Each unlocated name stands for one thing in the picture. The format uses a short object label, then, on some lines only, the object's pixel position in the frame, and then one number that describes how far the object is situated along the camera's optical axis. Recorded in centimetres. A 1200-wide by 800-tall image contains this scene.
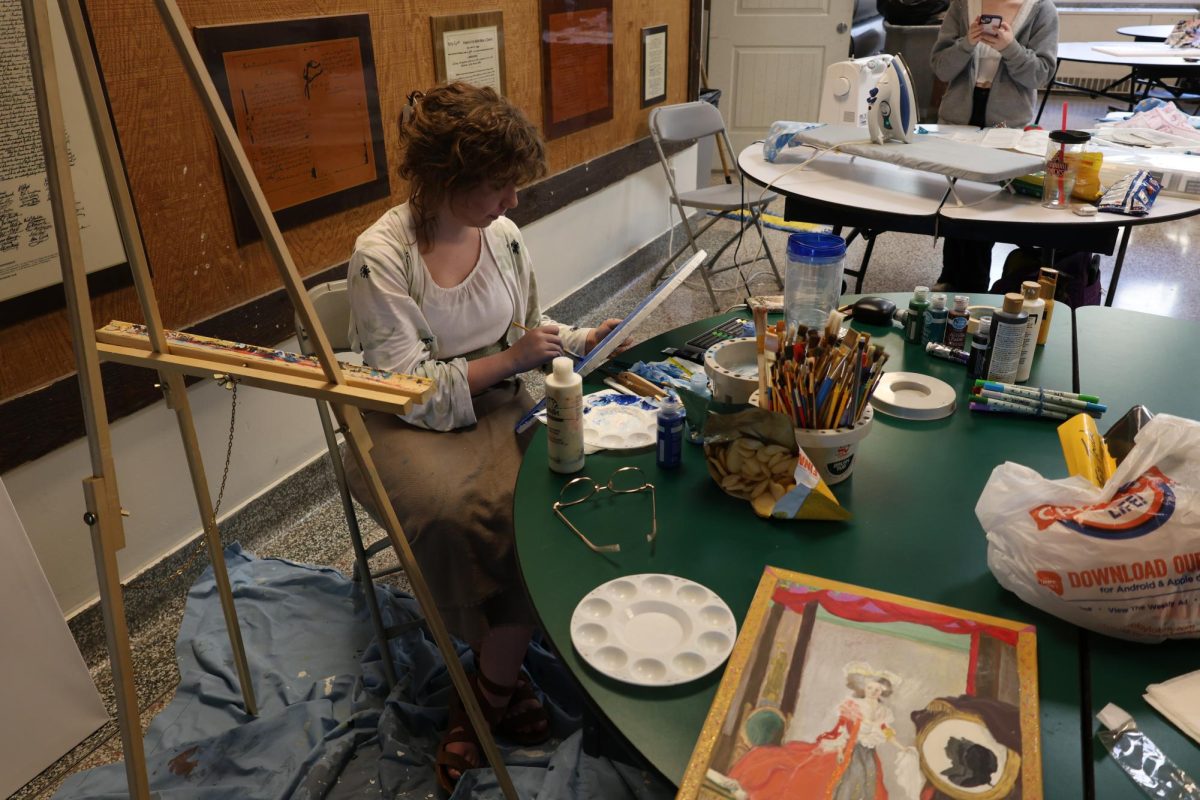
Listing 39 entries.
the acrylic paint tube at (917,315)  171
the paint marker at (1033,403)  143
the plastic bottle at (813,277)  175
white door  564
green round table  92
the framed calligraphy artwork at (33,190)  167
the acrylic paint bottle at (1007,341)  151
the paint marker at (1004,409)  144
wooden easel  95
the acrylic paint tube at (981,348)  157
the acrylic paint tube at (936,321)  168
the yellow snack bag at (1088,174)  257
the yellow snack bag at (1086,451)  118
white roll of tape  147
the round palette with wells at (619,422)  142
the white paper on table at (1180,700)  89
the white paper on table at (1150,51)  545
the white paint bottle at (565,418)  131
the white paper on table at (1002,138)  312
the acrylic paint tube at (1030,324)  154
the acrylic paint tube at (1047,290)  167
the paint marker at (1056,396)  144
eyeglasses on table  129
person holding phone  346
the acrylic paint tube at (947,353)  165
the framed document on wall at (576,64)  342
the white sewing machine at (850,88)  317
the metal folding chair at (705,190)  395
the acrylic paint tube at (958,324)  166
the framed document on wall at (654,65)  421
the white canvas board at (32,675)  162
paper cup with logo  122
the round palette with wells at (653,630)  97
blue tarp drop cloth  164
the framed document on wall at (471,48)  282
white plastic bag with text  95
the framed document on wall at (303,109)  213
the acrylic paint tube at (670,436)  131
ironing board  259
